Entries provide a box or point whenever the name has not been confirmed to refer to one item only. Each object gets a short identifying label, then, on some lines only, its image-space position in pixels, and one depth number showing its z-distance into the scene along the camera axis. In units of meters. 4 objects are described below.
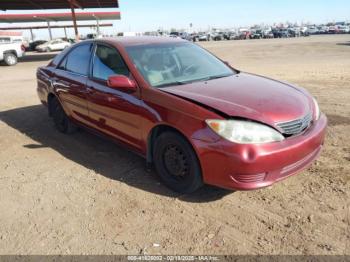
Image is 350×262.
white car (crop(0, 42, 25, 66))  21.45
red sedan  3.28
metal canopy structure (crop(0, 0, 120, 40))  25.02
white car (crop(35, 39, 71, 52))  42.88
